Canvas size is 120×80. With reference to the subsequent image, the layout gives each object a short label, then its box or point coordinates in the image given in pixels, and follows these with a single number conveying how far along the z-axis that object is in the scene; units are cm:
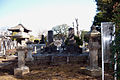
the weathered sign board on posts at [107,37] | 304
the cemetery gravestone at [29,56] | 763
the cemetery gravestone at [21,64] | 463
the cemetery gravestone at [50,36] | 1283
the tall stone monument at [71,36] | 1173
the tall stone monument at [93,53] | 422
